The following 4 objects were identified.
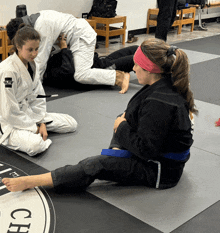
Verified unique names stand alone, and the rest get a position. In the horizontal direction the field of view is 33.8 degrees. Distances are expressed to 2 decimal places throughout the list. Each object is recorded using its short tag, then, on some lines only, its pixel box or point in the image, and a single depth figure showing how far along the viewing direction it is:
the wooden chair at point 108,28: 6.31
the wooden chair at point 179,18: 7.71
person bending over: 3.75
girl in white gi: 2.54
